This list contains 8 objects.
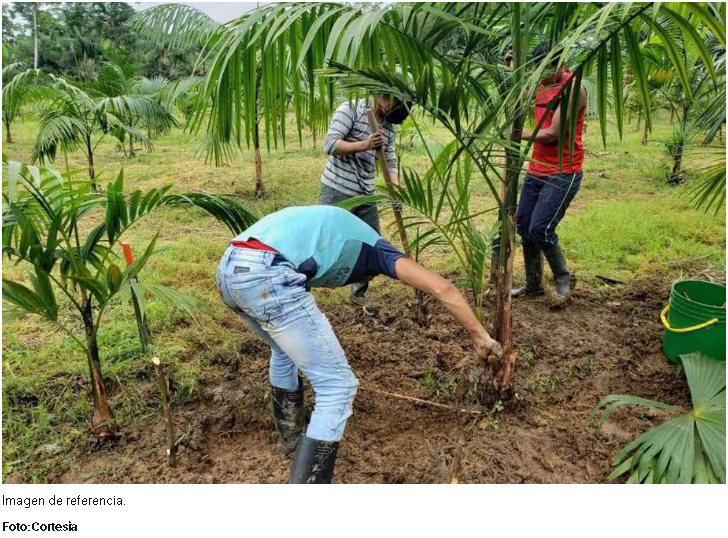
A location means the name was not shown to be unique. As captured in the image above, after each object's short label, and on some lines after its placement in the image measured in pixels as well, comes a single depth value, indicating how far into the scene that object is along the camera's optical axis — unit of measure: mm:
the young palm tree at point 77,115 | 5105
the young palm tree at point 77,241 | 2094
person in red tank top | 3053
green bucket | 2670
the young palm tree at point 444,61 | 1955
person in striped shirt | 3209
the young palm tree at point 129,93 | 6348
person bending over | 1999
